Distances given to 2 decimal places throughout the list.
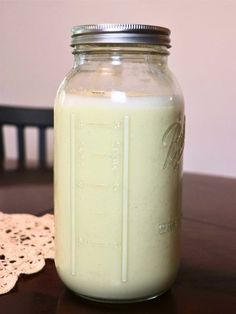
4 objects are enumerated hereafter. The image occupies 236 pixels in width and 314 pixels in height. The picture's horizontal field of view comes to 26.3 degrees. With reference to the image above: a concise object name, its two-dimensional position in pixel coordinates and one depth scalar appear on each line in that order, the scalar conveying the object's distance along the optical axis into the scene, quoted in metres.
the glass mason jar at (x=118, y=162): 0.47
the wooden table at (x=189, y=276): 0.51
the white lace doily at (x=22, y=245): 0.59
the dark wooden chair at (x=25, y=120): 1.51
